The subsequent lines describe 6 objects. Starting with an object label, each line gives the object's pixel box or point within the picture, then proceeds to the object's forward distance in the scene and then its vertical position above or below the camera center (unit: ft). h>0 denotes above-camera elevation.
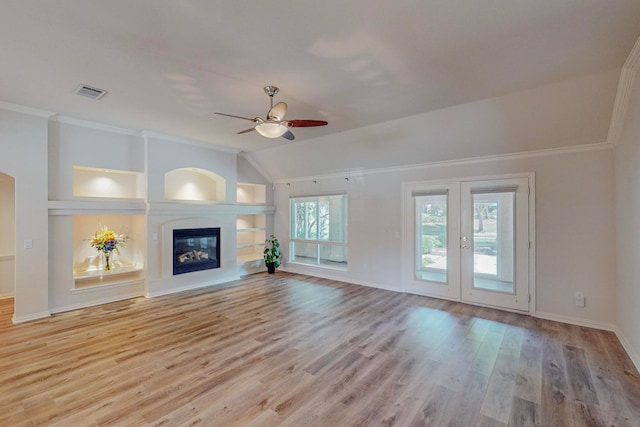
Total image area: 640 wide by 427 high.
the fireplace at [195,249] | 19.31 -2.45
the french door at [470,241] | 14.87 -1.52
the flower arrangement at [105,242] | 17.03 -1.59
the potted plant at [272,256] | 24.53 -3.55
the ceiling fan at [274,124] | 10.71 +3.53
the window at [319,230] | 22.43 -1.30
